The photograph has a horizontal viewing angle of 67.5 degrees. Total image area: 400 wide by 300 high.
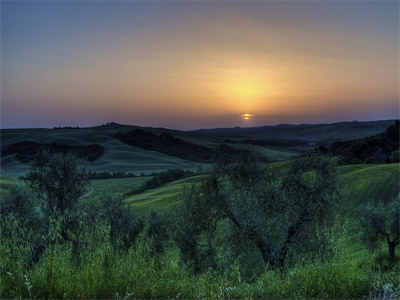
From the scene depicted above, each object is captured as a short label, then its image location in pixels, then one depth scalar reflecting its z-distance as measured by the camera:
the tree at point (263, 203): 17.19
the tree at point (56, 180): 22.09
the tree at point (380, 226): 27.06
